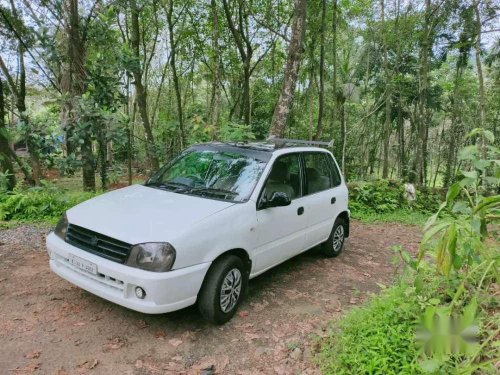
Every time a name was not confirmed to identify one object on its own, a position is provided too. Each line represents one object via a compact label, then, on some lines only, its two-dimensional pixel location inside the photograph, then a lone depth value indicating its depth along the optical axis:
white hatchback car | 3.18
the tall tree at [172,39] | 14.47
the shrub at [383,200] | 9.95
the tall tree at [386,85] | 15.28
